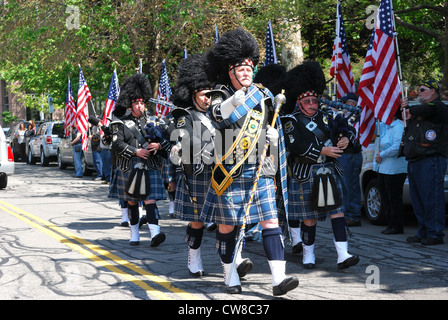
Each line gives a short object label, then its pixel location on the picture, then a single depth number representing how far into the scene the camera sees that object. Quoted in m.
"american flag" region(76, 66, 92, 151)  18.34
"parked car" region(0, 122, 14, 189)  15.82
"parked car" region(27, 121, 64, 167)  23.95
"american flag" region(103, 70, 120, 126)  15.39
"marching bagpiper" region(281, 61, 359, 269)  6.58
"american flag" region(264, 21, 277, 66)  11.61
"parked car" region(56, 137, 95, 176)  19.39
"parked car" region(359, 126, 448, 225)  9.68
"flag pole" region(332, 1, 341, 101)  9.71
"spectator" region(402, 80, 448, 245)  8.10
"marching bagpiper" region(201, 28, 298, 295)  5.40
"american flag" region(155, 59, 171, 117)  15.63
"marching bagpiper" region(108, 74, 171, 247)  7.98
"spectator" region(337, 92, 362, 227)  9.77
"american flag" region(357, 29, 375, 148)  8.88
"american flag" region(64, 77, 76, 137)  20.38
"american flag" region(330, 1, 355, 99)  10.09
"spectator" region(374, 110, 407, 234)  8.98
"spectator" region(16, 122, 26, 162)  28.66
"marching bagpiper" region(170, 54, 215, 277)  6.39
